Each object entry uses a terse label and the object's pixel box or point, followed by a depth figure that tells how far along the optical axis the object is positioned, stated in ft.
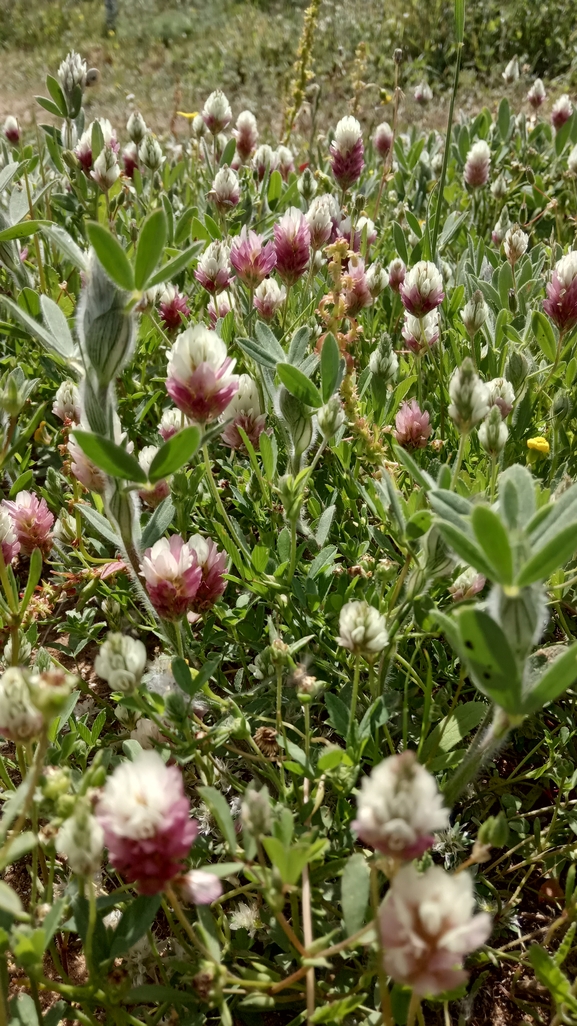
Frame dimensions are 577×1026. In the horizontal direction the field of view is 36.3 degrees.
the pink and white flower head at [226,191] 1.23
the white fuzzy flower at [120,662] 0.58
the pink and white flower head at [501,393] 0.92
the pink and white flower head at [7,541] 0.85
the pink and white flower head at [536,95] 2.09
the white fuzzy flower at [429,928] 0.44
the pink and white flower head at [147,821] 0.47
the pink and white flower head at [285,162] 1.85
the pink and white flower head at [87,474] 0.78
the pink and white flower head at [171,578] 0.69
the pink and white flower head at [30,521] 0.92
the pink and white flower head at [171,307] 1.14
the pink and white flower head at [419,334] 1.05
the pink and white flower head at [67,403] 0.97
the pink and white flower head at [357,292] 1.09
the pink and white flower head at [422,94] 2.27
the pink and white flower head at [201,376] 0.65
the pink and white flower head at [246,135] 1.60
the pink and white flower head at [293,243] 1.00
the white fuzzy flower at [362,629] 0.65
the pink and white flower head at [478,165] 1.55
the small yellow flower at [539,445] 0.88
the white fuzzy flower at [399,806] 0.44
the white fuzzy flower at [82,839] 0.49
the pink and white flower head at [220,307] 1.12
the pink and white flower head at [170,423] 0.88
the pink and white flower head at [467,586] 0.78
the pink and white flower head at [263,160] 1.65
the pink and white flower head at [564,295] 0.94
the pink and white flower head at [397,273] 1.23
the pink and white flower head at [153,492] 0.83
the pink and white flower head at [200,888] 0.53
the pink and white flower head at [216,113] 1.54
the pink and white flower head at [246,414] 0.95
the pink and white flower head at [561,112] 1.91
